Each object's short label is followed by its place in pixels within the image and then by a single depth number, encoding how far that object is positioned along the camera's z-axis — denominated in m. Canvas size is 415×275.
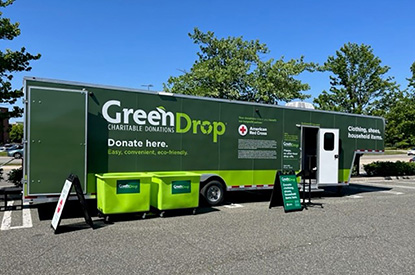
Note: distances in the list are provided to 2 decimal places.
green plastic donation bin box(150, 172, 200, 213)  8.10
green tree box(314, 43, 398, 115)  19.78
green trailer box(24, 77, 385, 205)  7.37
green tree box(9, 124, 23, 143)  63.25
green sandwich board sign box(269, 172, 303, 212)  9.16
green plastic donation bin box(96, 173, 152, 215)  7.45
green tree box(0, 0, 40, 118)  10.89
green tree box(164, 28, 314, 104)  18.27
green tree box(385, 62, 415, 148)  20.58
